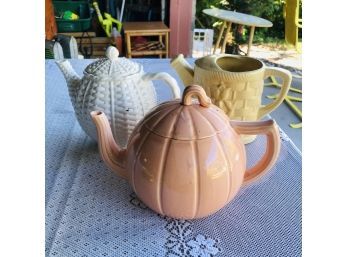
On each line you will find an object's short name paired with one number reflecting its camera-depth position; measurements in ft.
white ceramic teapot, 1.61
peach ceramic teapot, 1.19
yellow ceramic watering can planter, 1.66
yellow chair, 5.33
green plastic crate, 7.97
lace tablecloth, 1.30
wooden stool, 7.68
